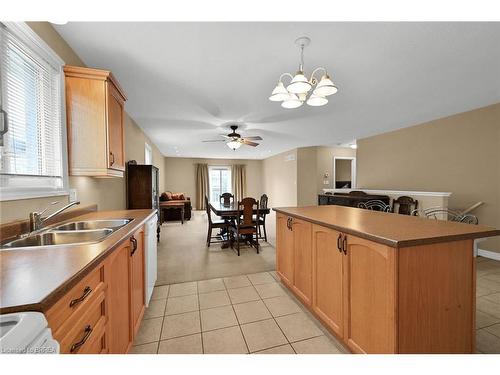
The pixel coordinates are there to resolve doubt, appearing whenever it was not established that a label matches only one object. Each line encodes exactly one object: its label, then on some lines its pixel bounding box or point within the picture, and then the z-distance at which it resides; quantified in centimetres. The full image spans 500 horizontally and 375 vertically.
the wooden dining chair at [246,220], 364
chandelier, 181
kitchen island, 113
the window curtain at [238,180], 1030
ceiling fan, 441
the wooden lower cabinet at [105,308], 75
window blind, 128
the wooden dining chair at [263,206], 419
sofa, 687
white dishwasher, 201
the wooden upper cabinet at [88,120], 180
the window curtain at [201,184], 977
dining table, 381
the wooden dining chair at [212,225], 408
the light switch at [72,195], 186
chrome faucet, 136
